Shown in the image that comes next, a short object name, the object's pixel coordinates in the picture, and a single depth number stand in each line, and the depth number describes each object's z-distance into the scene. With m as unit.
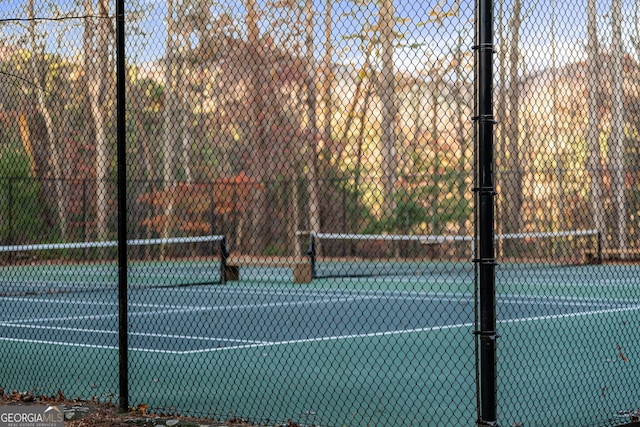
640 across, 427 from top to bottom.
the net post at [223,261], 21.33
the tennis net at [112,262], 21.34
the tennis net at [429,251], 24.95
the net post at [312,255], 21.98
